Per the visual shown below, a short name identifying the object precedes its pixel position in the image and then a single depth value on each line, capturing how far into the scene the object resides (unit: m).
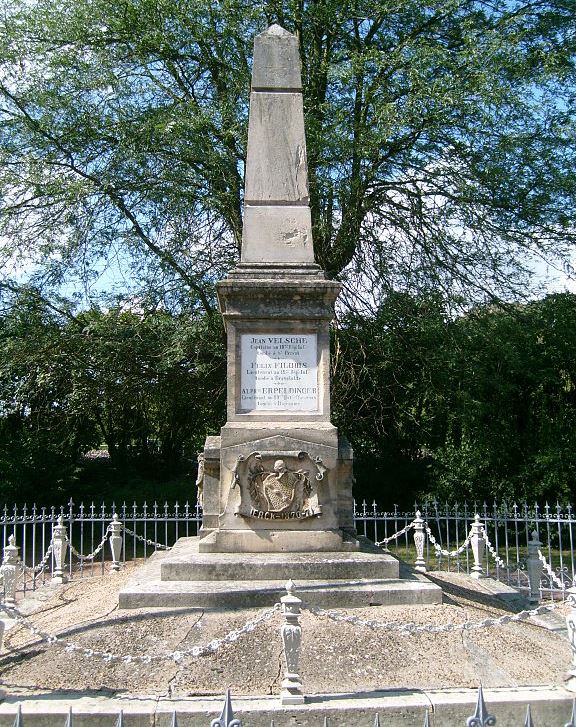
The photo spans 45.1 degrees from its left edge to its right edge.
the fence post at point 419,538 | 10.19
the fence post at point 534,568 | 9.17
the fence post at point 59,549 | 10.49
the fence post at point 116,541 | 10.95
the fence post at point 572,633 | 4.93
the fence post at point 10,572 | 8.27
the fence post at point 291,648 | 4.62
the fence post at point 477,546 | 10.25
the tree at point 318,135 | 13.43
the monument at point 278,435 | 6.73
